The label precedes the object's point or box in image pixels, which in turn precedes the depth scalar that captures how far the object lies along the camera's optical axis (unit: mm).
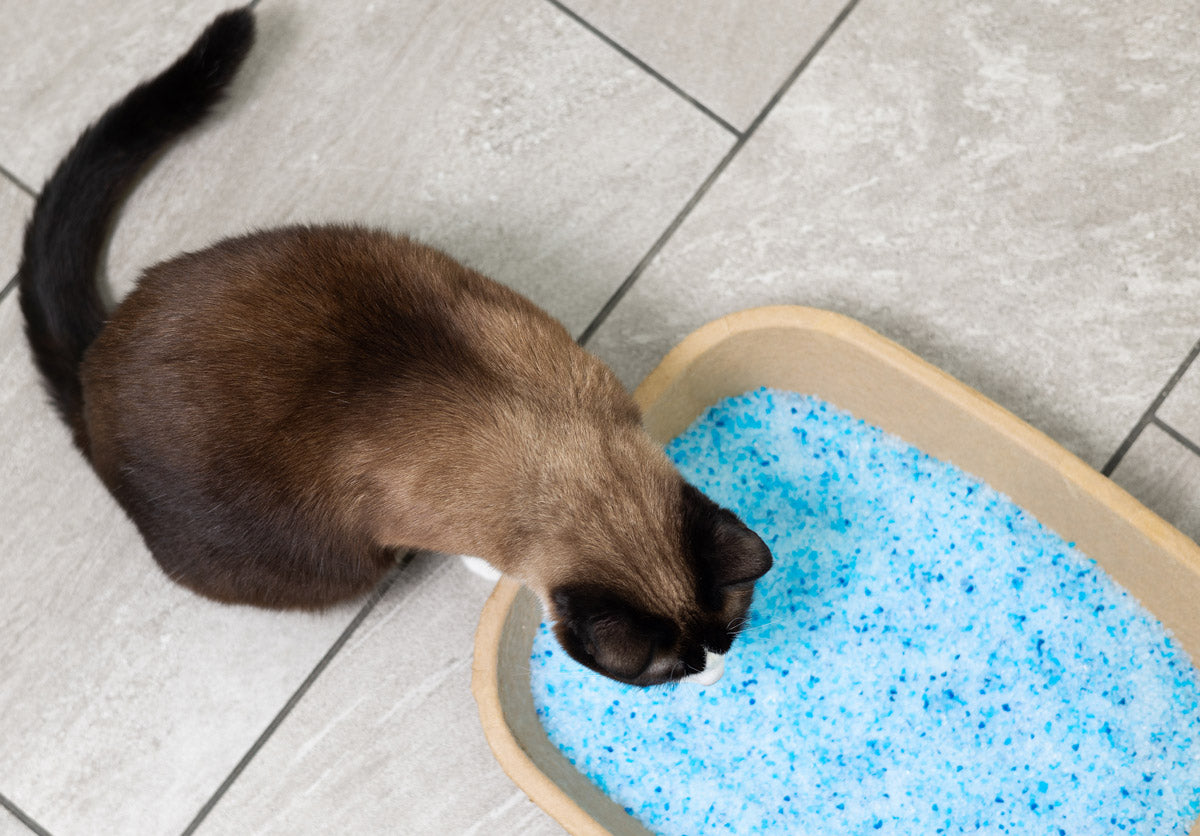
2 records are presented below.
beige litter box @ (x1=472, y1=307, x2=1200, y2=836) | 1237
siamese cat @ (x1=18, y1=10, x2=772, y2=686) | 1029
